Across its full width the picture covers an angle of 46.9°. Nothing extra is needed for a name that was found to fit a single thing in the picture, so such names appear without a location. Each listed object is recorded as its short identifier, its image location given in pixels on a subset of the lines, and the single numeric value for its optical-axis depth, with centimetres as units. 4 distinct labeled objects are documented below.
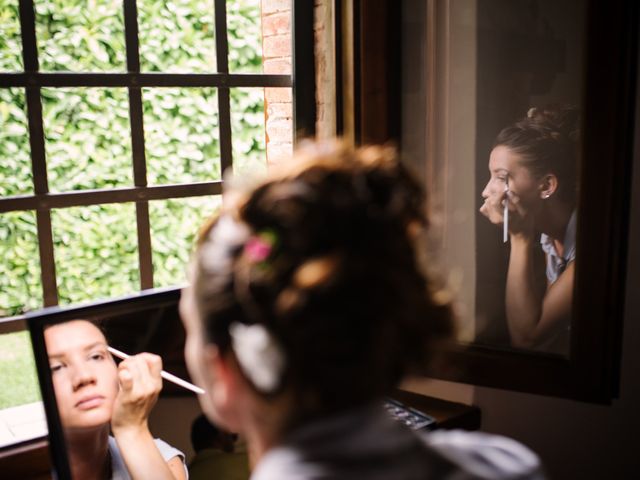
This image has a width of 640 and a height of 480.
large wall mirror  138
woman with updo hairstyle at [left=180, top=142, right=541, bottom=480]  65
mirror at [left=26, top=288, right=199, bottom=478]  105
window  258
